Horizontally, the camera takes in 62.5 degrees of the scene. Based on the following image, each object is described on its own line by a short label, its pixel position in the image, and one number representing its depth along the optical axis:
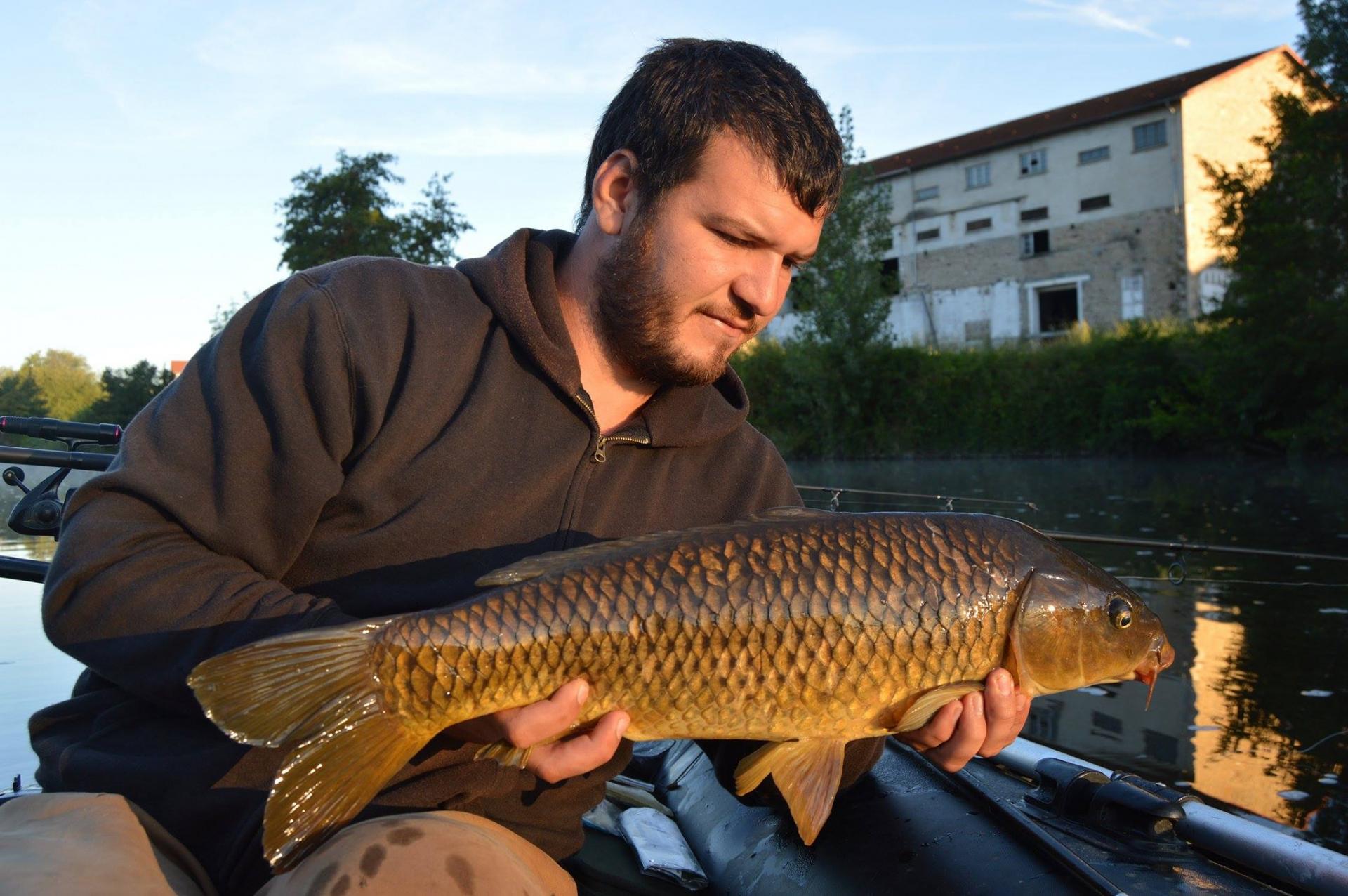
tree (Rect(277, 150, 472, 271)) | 33.19
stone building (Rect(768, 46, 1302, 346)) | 37.62
